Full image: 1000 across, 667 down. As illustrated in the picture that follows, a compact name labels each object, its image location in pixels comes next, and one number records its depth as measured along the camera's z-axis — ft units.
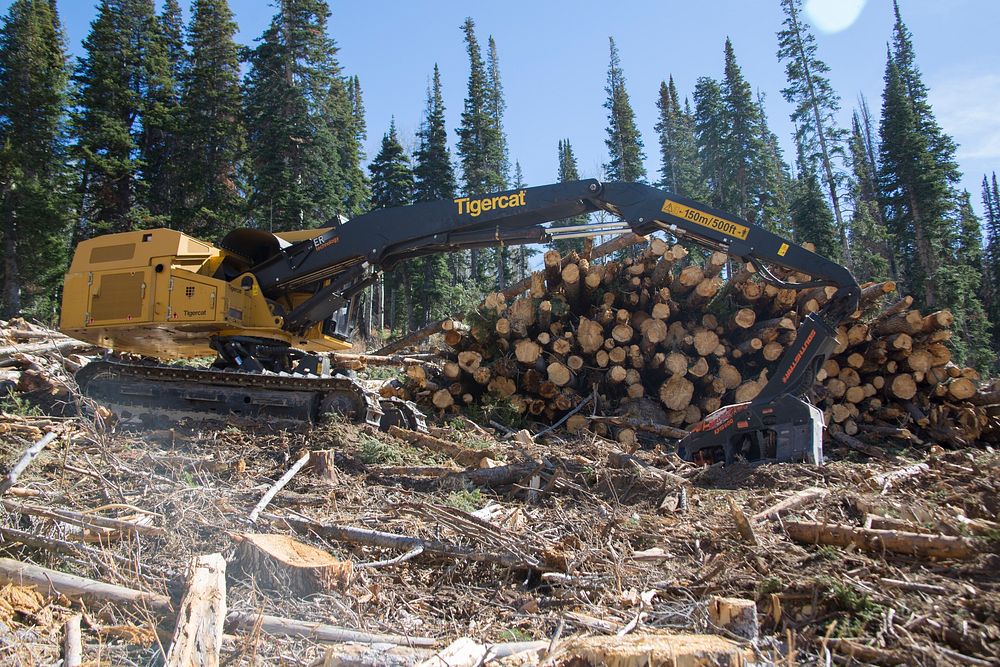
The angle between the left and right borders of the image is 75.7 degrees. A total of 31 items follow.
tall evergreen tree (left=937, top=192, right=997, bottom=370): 93.86
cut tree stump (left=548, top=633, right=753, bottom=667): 7.63
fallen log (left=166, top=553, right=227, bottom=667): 8.21
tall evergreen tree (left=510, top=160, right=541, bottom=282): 159.12
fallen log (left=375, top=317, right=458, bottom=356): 43.45
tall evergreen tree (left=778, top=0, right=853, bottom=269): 96.07
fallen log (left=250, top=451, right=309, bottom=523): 13.38
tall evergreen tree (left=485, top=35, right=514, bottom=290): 129.68
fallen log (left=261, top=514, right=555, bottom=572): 12.12
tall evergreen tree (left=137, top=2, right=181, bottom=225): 94.63
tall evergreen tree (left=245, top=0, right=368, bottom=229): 87.35
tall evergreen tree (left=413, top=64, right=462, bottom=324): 104.47
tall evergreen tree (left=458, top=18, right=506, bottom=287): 125.80
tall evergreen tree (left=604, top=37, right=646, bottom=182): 126.41
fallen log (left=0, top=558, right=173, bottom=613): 9.85
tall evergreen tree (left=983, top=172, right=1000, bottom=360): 127.13
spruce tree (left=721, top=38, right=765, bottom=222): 110.42
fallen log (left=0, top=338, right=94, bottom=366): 32.78
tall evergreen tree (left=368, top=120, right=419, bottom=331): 112.88
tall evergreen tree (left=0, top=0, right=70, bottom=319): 80.64
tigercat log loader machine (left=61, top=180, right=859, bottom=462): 22.54
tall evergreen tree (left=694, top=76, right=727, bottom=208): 115.44
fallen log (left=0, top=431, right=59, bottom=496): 12.41
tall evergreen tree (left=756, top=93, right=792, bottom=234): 105.19
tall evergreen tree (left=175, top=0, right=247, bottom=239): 94.17
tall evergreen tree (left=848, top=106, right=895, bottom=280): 97.55
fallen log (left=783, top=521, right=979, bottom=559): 10.87
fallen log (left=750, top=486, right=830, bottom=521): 14.24
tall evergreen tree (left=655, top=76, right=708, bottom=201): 137.08
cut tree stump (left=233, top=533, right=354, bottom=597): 10.94
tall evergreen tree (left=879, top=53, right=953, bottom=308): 105.16
